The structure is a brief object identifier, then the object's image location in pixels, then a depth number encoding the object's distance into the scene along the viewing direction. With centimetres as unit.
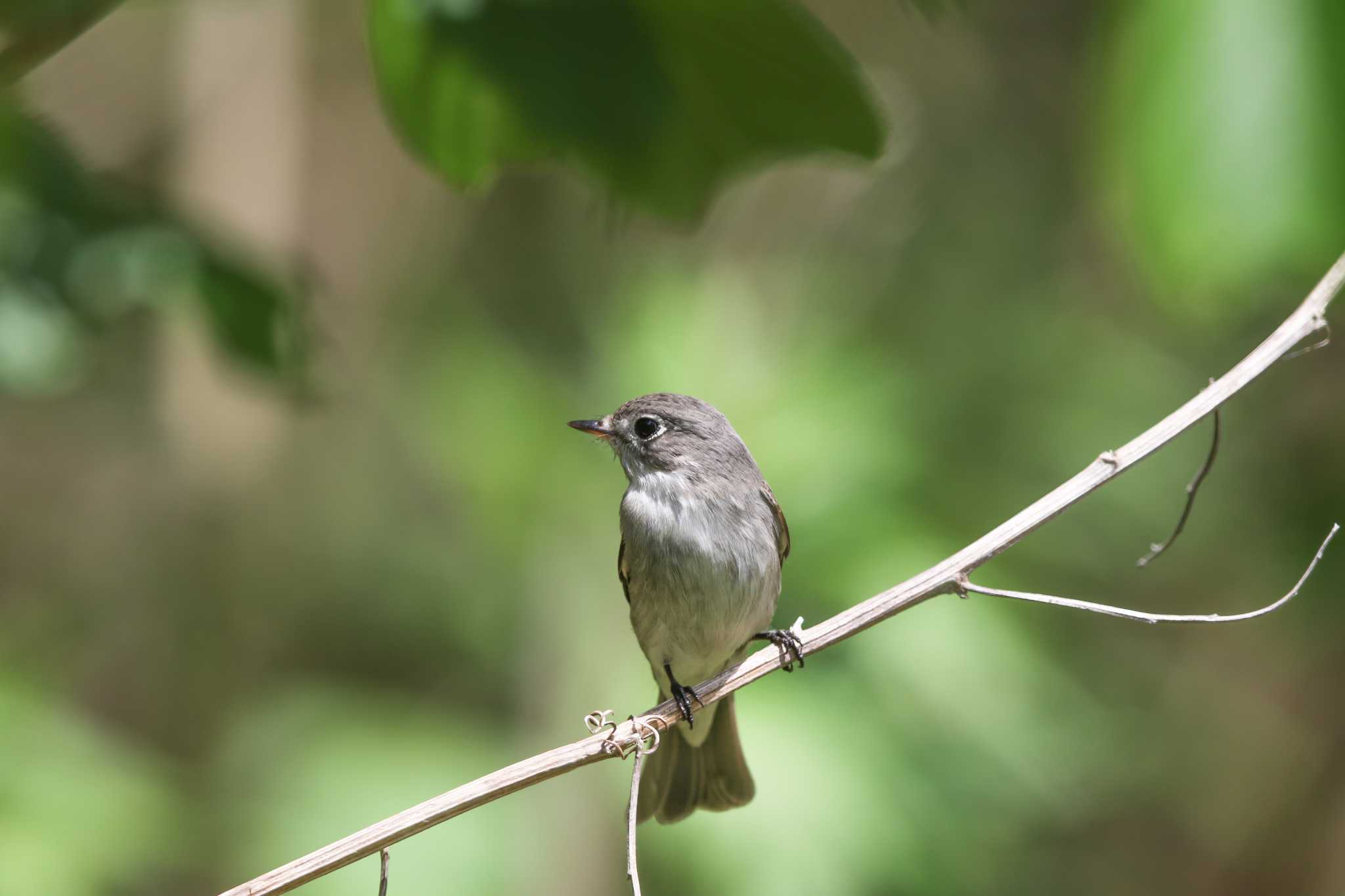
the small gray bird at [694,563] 643
